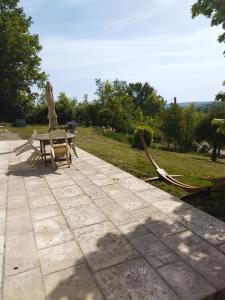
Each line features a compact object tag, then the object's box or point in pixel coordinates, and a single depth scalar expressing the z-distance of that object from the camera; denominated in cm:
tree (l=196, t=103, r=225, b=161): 2451
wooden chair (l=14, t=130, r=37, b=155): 848
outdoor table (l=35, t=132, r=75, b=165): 820
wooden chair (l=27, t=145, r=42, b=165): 832
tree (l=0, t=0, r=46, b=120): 2616
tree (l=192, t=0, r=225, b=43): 443
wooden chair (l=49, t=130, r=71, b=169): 776
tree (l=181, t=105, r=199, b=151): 3259
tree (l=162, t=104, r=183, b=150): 3167
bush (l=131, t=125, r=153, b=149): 1523
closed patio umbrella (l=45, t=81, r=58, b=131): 879
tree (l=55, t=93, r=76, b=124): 2972
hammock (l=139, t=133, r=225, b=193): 521
